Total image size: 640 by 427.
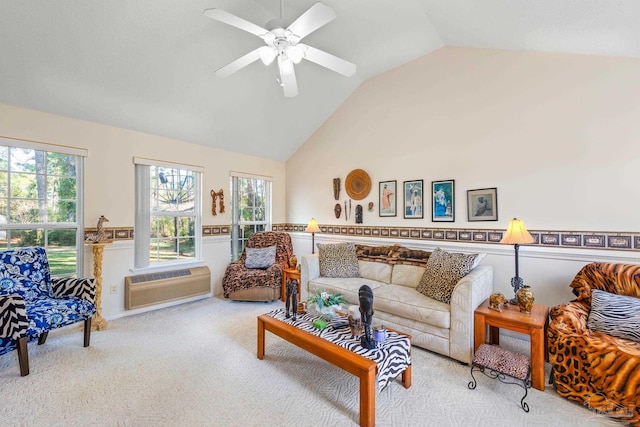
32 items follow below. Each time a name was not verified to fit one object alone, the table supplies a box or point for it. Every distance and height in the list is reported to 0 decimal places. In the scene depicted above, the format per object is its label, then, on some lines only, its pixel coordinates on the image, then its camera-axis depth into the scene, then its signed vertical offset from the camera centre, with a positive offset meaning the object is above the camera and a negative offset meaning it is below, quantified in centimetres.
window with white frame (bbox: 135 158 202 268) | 391 +5
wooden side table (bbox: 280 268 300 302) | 430 -92
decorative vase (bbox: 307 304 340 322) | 245 -84
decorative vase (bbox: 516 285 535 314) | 241 -74
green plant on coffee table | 245 -77
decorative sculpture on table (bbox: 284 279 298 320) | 260 -77
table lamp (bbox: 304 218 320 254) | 464 -19
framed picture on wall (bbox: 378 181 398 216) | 409 +25
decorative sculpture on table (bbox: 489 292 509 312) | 254 -80
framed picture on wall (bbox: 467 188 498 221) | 321 +11
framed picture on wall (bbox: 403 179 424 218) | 382 +21
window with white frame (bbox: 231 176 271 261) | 508 +14
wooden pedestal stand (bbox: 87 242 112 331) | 324 -74
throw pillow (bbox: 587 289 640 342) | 203 -77
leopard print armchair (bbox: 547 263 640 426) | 176 -97
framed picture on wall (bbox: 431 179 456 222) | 353 +17
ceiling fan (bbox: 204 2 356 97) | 193 +133
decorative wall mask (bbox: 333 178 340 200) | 476 +46
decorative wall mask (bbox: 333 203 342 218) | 476 +9
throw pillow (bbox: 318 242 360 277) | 384 -62
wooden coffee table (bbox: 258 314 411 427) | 176 -99
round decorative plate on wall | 439 +49
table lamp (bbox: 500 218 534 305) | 253 -21
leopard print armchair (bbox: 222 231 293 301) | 418 -99
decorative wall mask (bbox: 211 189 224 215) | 465 +30
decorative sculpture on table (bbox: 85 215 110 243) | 336 -22
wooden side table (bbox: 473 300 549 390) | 217 -92
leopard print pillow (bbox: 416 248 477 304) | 278 -61
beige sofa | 253 -89
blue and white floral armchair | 226 -78
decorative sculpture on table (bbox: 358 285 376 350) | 191 -68
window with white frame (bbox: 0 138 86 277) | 305 +20
